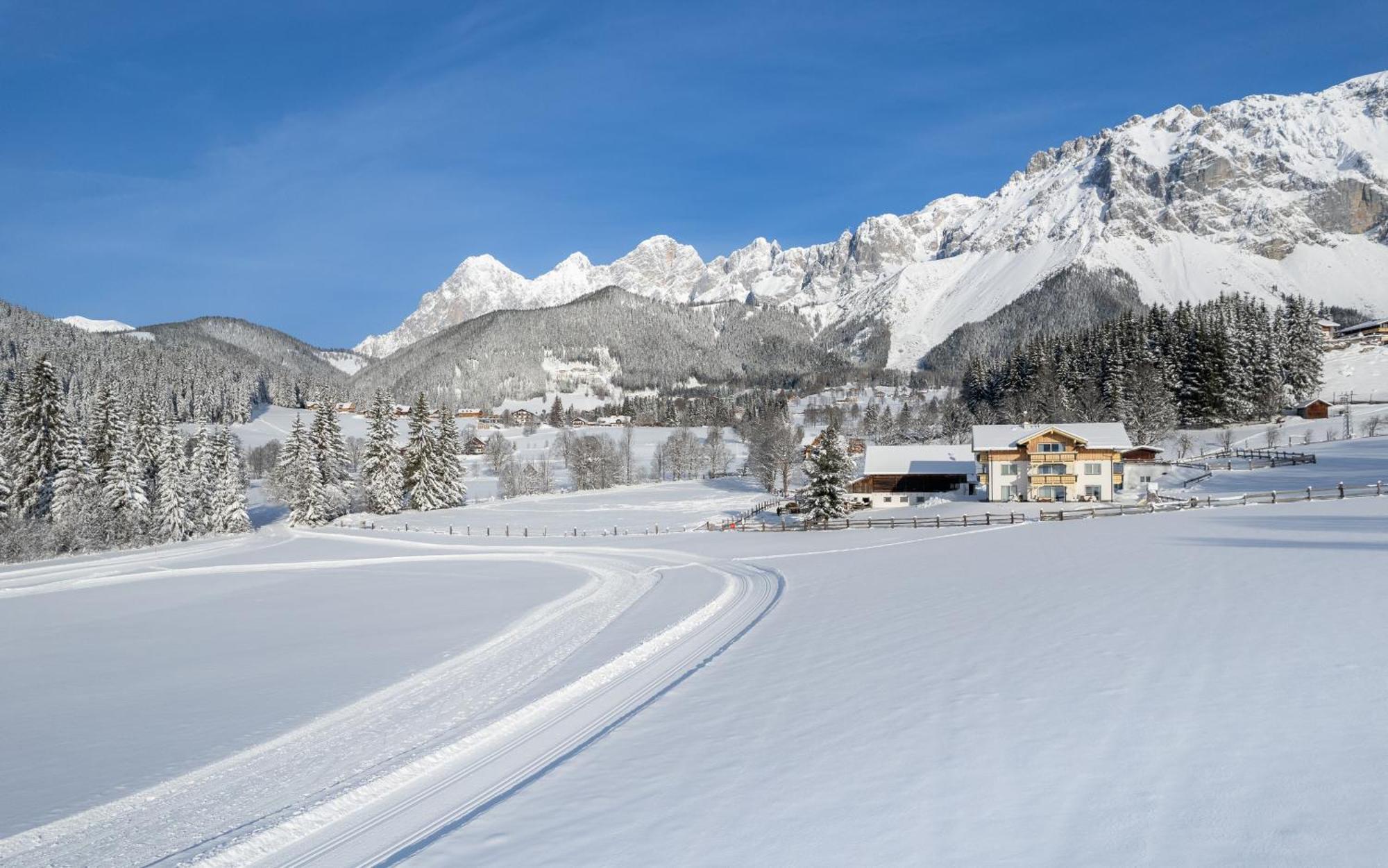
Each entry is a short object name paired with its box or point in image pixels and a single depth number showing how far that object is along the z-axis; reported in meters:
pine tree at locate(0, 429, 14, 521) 48.38
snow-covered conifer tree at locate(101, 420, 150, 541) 53.81
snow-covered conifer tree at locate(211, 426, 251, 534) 61.72
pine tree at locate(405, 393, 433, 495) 72.62
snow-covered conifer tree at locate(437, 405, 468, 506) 74.06
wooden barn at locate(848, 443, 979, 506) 70.12
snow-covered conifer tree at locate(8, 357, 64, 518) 52.25
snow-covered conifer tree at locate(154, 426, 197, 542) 56.09
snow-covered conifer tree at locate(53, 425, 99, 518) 51.94
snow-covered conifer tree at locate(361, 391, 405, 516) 70.62
